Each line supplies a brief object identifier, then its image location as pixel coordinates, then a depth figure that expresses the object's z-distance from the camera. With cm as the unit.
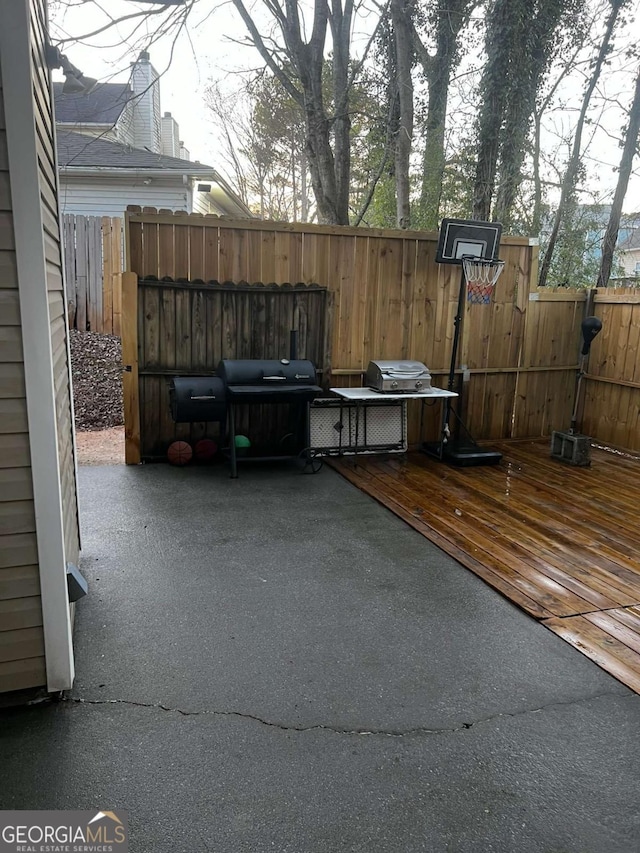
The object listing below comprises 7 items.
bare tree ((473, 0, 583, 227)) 723
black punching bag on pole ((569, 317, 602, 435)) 586
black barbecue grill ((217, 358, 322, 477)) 480
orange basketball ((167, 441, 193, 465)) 519
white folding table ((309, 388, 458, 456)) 536
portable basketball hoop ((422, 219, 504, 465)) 544
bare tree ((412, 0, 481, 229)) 809
